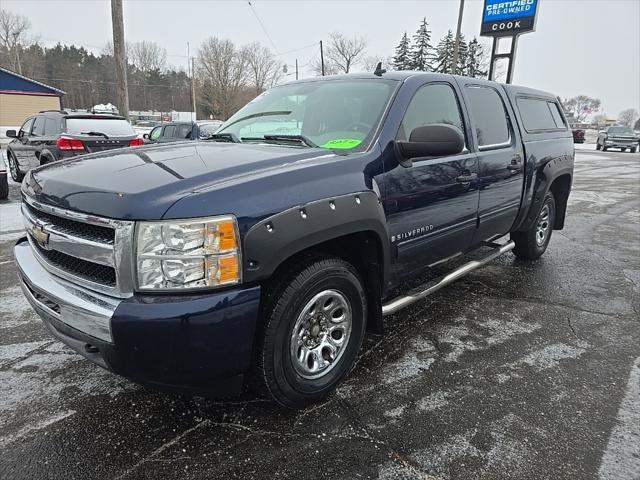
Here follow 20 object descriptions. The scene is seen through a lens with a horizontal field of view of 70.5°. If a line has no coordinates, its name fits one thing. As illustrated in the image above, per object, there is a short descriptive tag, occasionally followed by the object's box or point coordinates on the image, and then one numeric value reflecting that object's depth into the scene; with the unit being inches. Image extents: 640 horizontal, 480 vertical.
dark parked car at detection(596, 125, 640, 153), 1211.9
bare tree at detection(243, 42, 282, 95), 2231.3
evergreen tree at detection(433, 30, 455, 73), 1863.9
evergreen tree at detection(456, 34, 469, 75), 1764.1
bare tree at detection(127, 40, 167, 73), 2842.0
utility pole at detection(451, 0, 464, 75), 862.0
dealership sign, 647.8
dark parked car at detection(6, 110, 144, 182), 335.9
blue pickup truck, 76.4
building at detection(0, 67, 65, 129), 1261.1
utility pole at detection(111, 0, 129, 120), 486.6
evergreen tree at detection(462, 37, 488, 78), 1803.8
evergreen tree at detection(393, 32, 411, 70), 2042.3
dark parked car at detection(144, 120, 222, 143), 557.0
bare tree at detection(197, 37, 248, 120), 2080.5
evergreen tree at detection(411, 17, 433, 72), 2047.2
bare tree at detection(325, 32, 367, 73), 2321.6
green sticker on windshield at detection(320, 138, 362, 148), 110.6
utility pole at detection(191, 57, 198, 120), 2113.1
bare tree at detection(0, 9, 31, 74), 2317.1
